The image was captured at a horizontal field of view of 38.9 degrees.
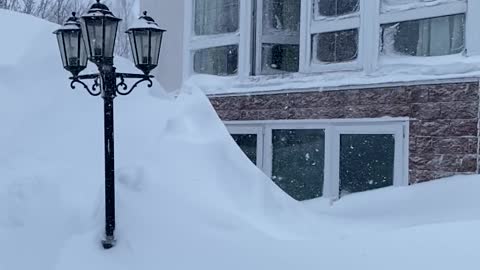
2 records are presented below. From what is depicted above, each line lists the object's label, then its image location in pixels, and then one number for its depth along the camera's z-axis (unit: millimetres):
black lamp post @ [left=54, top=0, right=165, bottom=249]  5090
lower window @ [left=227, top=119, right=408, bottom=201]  7539
